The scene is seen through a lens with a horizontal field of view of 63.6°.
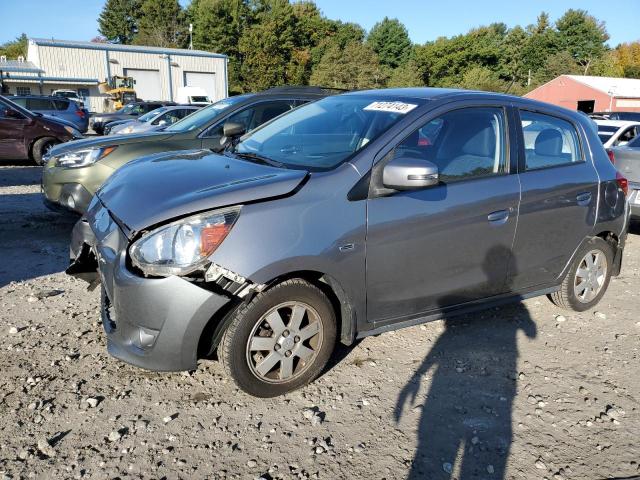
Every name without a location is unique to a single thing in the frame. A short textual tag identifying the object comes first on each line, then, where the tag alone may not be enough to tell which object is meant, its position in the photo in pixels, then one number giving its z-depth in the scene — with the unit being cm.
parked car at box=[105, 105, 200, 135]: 1380
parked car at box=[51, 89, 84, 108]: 3525
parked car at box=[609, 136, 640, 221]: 677
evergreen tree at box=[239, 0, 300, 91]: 6325
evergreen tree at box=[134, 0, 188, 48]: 7844
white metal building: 4297
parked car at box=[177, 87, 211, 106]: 4057
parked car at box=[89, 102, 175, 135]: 2084
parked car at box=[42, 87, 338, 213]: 540
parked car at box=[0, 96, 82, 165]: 1084
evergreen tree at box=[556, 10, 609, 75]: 7875
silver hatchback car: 267
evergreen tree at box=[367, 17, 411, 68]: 8412
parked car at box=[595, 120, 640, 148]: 986
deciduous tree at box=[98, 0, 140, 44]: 8450
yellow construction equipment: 3710
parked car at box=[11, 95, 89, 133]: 1963
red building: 4009
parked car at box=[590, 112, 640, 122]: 1958
